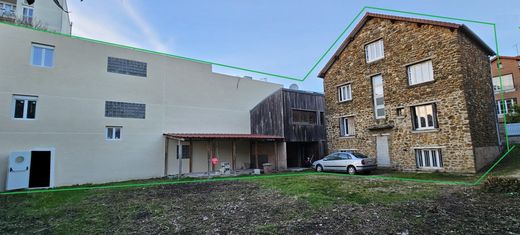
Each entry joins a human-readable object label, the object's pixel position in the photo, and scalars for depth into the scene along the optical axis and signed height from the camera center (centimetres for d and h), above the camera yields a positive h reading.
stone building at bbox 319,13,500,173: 1357 +286
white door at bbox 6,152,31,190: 1223 -68
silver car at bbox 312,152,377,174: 1491 -84
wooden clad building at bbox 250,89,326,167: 2047 +218
